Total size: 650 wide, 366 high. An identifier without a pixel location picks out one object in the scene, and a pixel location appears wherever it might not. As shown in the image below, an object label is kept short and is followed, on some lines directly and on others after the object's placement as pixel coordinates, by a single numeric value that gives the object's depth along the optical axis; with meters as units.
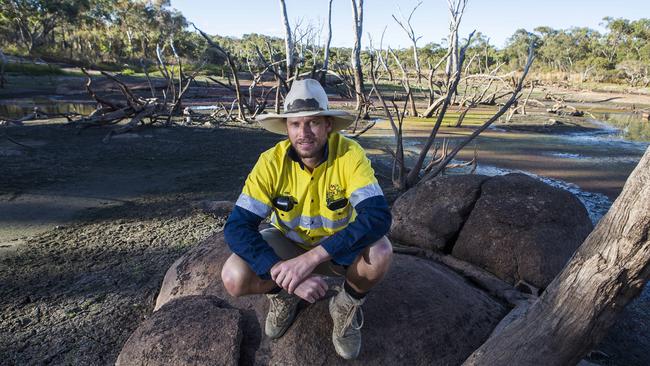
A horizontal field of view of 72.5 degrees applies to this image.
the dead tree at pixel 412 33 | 12.23
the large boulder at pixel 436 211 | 3.81
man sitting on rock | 2.02
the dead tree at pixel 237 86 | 8.67
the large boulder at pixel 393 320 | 2.26
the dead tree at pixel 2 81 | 21.41
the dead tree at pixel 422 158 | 5.41
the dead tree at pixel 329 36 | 14.79
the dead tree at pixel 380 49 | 13.72
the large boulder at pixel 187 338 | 2.15
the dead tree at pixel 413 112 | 15.96
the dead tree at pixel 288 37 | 11.71
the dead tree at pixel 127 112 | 11.19
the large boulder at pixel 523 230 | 3.36
